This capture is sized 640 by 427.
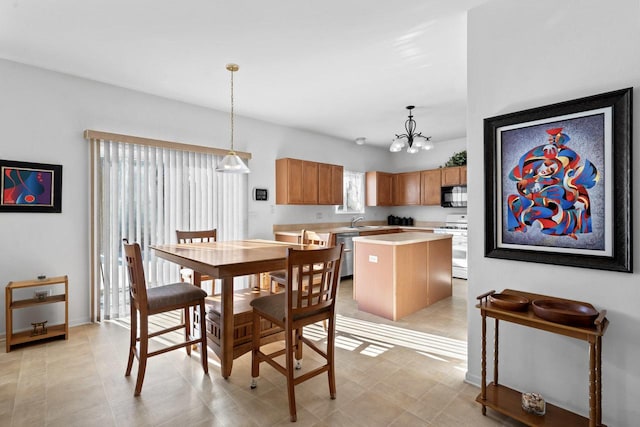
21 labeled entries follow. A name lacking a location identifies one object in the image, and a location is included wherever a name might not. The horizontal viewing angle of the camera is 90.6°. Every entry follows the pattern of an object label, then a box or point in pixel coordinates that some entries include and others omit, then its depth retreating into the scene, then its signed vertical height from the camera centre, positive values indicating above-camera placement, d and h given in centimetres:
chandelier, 392 +86
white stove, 538 -54
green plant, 593 +102
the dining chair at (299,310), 184 -62
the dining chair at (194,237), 302 -29
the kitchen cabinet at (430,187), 625 +53
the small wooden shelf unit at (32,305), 275 -81
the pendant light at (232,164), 302 +47
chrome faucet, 659 -14
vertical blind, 347 +12
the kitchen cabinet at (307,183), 507 +53
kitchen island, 349 -70
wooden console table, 148 -86
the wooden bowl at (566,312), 151 -50
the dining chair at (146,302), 209 -62
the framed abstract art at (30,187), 296 +26
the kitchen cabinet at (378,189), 662 +52
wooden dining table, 203 -34
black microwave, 580 +32
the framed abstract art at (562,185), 162 +16
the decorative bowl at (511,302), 173 -50
